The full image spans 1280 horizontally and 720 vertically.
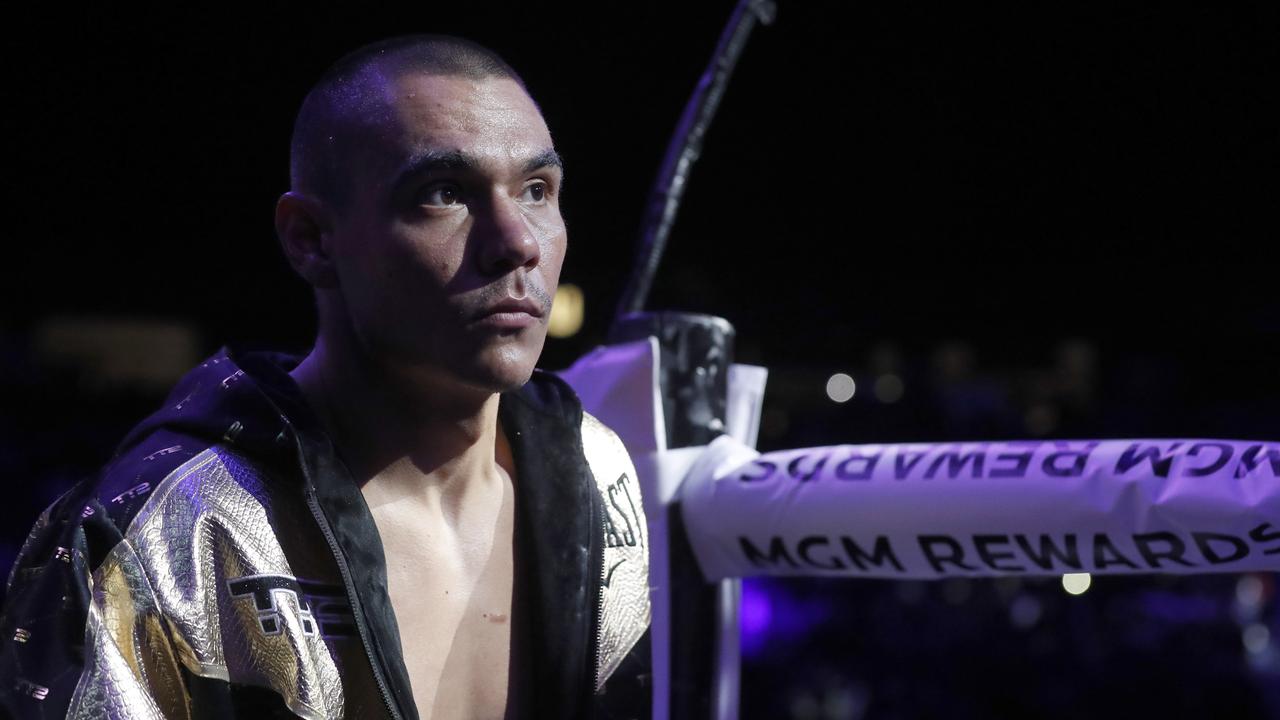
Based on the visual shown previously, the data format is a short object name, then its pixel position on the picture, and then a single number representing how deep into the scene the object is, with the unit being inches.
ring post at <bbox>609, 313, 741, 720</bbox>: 72.2
